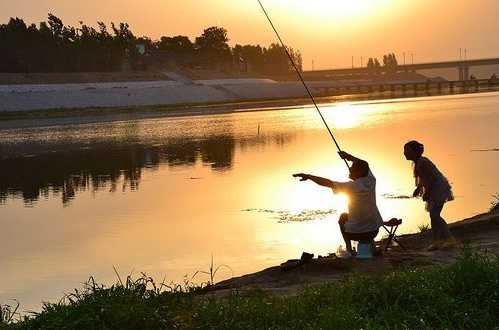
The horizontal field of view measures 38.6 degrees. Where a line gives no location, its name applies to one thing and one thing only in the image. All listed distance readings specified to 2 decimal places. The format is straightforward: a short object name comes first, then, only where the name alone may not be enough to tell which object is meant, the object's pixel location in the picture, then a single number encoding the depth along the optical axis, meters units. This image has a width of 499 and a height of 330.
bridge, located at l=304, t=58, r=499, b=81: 193.50
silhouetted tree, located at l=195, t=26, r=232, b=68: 151.12
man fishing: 8.66
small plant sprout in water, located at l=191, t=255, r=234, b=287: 9.82
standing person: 9.80
